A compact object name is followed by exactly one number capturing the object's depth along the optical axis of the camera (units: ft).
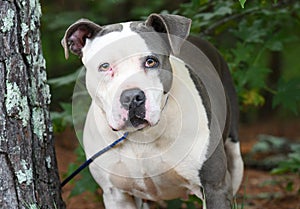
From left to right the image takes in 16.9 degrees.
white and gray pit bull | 14.77
